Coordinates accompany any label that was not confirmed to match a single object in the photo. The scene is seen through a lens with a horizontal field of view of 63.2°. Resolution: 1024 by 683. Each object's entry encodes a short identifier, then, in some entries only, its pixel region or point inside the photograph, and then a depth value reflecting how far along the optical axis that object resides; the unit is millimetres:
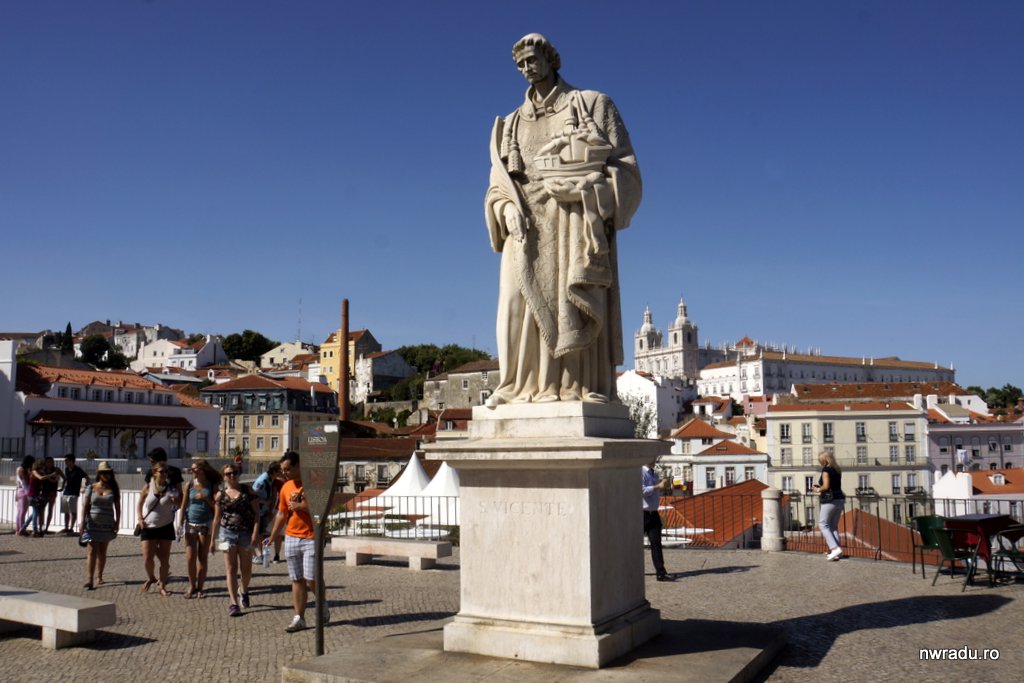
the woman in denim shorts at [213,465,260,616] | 8539
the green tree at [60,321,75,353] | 79581
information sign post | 5719
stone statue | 5949
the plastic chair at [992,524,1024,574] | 9392
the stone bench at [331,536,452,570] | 11984
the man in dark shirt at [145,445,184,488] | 9844
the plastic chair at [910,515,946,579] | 10021
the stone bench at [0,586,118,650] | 6992
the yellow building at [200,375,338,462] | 70938
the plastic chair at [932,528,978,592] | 9547
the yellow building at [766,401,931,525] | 61156
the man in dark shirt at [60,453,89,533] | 15699
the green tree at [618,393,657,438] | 52750
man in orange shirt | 7660
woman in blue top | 9328
